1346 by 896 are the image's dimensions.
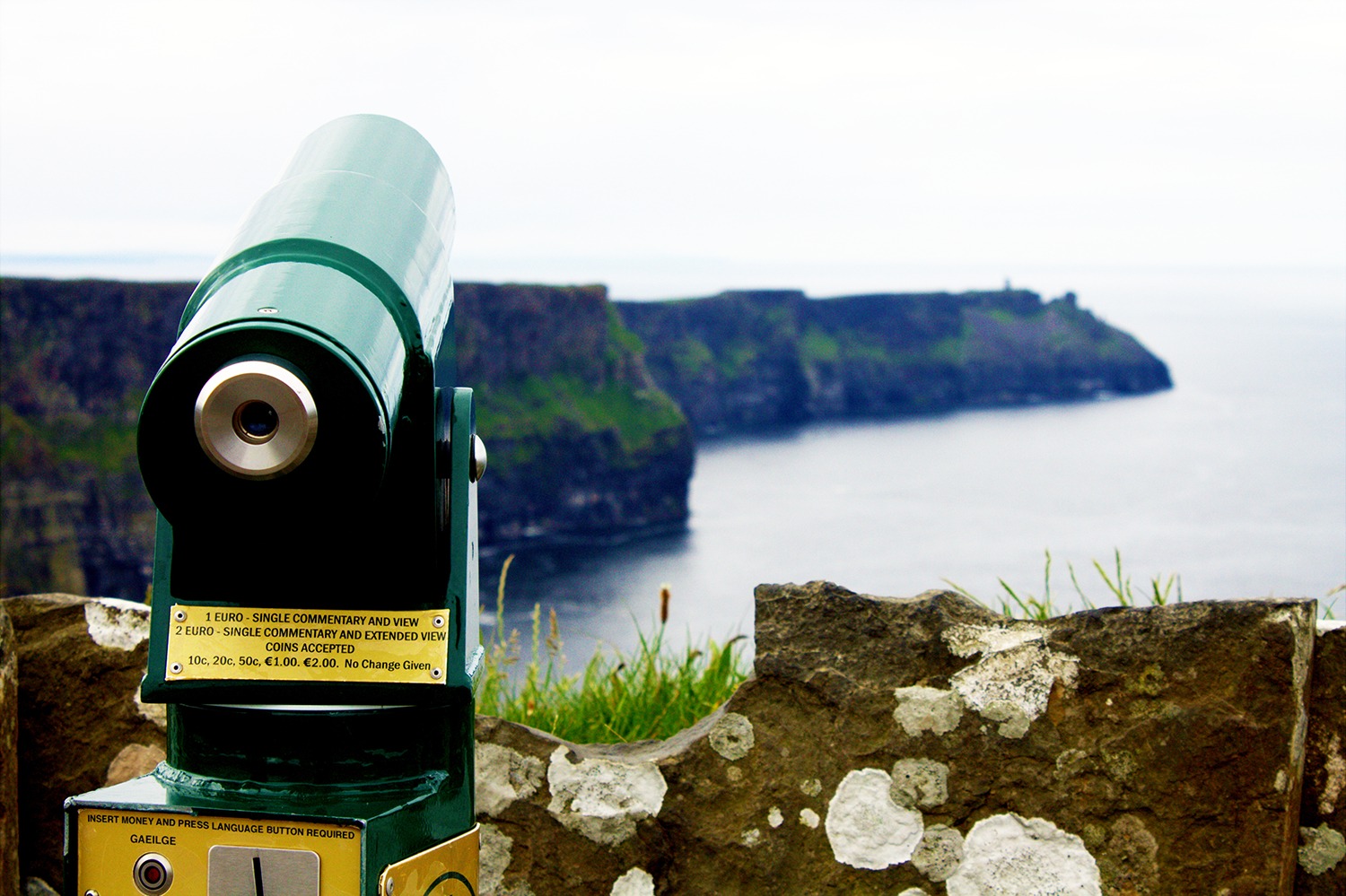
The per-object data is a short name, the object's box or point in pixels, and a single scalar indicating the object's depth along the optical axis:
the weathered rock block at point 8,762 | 3.04
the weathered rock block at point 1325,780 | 2.80
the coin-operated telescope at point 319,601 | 1.81
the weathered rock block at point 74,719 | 3.24
